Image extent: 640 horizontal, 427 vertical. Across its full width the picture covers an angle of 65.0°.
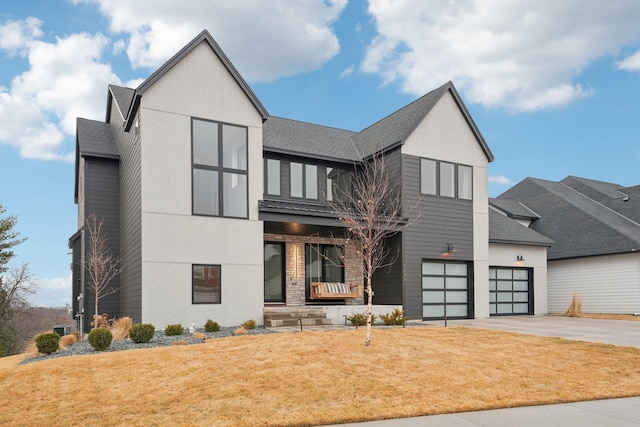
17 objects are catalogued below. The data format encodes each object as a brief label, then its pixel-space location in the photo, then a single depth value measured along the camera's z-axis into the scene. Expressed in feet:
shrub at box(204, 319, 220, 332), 46.57
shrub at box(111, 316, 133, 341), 44.04
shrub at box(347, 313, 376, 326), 51.08
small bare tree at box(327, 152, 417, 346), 61.52
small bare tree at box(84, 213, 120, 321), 57.26
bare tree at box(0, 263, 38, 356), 93.83
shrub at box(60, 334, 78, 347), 41.91
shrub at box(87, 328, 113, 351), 37.19
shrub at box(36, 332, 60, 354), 38.14
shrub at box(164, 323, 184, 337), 44.19
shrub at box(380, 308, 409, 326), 53.98
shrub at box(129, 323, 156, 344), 39.73
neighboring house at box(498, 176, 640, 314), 74.90
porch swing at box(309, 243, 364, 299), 62.08
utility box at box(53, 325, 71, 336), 69.51
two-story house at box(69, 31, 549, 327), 49.65
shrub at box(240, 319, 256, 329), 48.39
